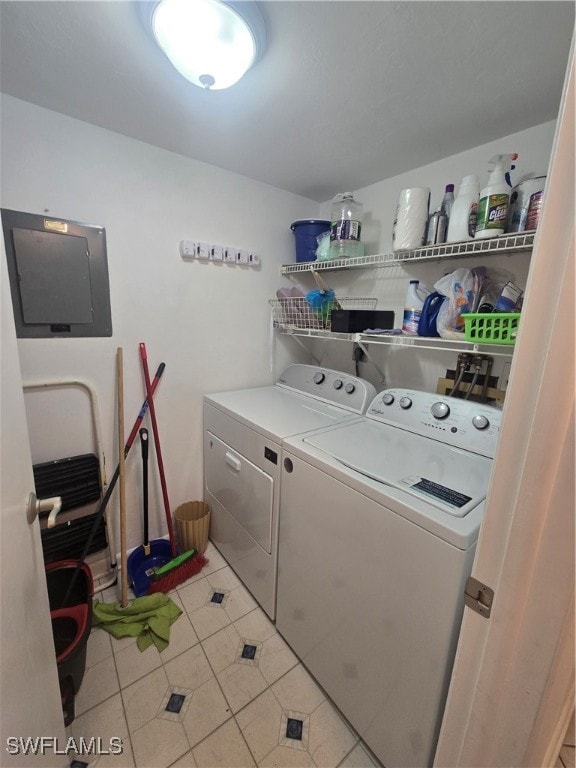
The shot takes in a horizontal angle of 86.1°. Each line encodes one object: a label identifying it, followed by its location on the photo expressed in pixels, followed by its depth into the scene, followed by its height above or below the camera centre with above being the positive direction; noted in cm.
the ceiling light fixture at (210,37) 84 +79
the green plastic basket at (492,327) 106 -1
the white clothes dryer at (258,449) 144 -68
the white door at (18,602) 62 -67
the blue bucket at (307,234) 194 +52
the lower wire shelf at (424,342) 113 -9
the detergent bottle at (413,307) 144 +7
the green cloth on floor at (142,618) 146 -150
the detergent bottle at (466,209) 119 +44
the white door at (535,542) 42 -33
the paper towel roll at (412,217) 133 +44
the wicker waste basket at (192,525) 191 -132
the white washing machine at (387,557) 84 -74
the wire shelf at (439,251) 108 +30
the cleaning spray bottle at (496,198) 109 +44
